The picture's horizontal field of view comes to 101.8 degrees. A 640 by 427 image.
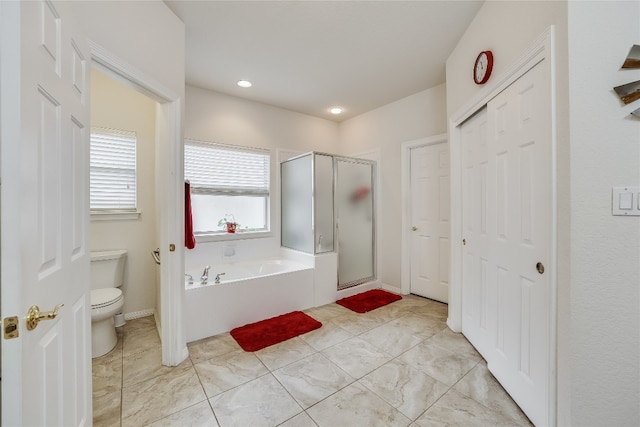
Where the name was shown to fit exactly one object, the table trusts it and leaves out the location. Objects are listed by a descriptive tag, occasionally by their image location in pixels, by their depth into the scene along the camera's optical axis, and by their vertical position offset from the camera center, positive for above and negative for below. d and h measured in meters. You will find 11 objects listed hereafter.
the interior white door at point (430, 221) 3.16 -0.11
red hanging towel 2.44 -0.10
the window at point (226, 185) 3.13 +0.36
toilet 2.07 -0.69
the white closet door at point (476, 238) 1.93 -0.20
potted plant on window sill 3.28 -0.13
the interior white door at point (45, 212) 0.68 +0.00
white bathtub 2.33 -0.83
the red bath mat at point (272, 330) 2.27 -1.12
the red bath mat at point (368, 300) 3.05 -1.10
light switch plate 1.08 +0.05
